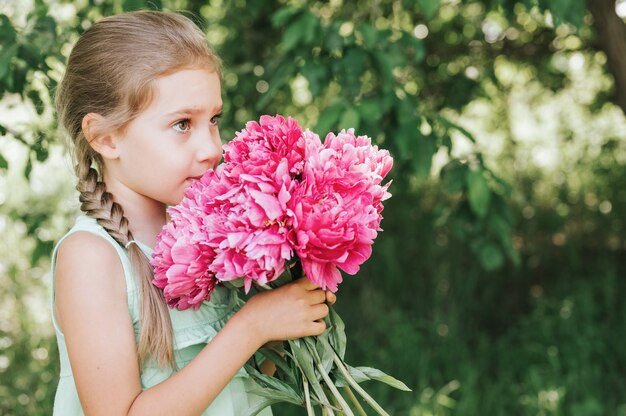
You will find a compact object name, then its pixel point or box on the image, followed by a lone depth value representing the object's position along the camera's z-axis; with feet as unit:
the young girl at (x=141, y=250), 4.75
